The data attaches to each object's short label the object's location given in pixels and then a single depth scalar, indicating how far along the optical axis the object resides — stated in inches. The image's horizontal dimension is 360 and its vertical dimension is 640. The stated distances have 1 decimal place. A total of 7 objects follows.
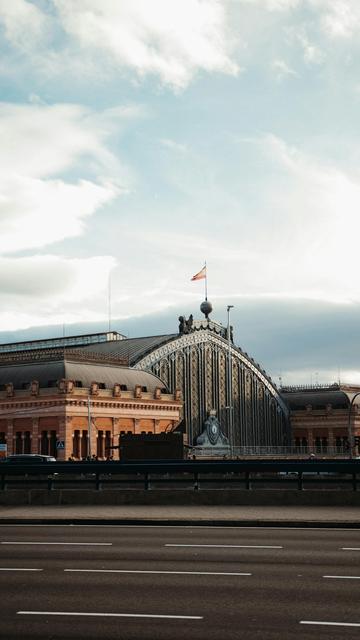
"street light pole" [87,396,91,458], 2920.8
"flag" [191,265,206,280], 3464.3
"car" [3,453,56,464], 2075.5
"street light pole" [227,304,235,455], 3390.7
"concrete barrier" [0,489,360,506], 1087.6
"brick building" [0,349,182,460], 2987.2
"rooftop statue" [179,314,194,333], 3897.6
